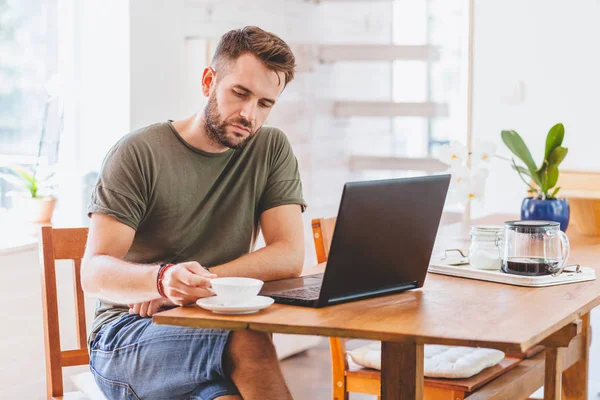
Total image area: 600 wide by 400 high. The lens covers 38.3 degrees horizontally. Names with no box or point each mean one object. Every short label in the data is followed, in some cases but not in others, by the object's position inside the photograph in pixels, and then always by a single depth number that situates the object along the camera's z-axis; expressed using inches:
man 72.1
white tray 75.7
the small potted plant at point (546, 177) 106.8
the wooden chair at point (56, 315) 86.9
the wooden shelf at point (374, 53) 175.2
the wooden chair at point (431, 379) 90.2
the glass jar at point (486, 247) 81.0
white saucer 61.1
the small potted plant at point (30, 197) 125.1
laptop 63.4
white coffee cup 62.0
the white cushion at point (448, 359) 90.8
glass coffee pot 76.4
